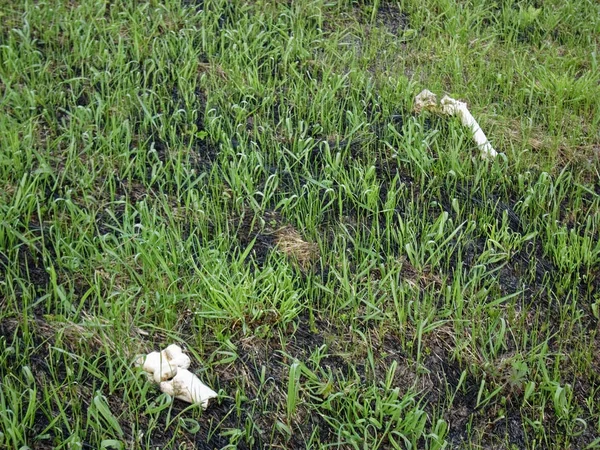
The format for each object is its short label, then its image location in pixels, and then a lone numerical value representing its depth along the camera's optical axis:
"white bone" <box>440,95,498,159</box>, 3.75
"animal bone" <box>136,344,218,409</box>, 2.67
